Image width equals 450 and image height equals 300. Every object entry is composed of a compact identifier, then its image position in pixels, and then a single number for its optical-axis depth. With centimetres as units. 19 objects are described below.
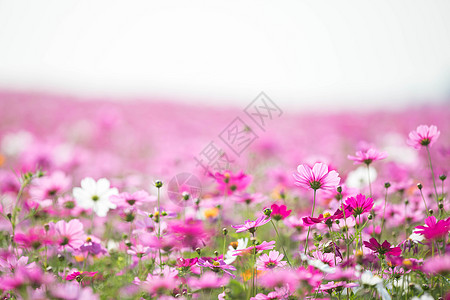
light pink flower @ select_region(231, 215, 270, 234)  294
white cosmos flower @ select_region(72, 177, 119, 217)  315
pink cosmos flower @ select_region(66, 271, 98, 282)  295
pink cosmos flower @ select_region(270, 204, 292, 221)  298
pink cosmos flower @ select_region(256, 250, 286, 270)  295
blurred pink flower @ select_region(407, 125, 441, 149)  309
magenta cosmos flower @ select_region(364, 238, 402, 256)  291
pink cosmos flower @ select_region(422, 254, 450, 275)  283
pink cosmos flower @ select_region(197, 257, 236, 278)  293
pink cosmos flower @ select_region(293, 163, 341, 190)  294
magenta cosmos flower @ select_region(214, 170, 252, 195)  319
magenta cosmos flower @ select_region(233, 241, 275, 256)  292
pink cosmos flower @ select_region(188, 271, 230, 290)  285
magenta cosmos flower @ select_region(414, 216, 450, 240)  290
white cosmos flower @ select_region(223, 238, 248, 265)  297
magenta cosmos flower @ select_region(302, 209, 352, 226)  288
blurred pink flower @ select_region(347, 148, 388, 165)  307
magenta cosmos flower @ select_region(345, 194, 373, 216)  293
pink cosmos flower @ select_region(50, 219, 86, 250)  301
